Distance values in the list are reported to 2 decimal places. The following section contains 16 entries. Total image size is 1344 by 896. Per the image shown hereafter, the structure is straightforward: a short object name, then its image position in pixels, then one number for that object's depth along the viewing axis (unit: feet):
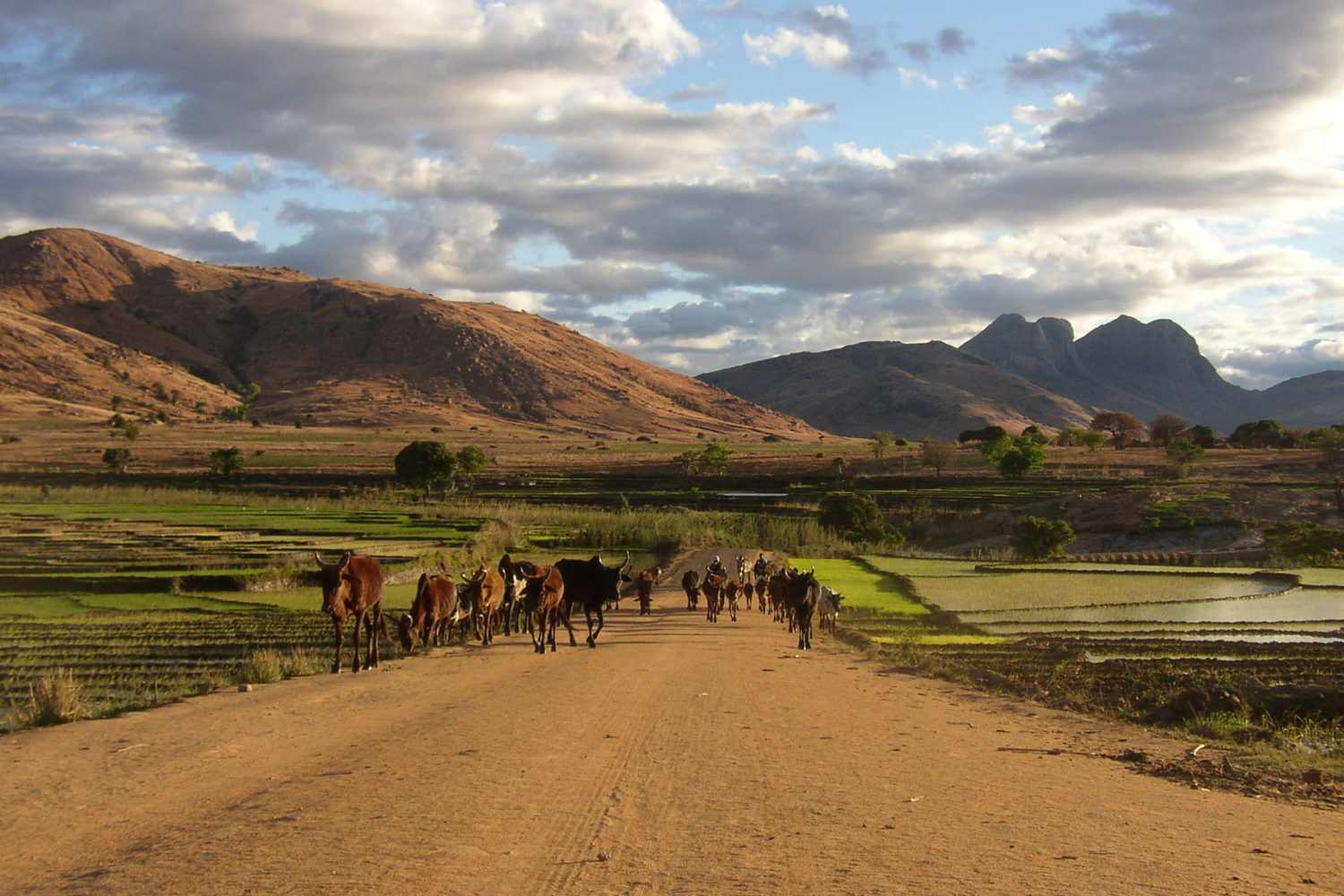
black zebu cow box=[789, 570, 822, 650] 67.77
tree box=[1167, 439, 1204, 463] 302.86
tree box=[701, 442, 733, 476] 356.38
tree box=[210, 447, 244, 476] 283.79
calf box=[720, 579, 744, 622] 91.81
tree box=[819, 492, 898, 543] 199.31
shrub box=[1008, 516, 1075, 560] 182.29
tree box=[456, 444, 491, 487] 288.71
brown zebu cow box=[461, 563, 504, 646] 65.87
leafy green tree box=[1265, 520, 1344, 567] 159.94
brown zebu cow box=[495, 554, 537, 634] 64.95
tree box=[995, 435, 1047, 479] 300.81
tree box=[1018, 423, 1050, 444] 350.27
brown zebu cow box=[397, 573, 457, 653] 60.85
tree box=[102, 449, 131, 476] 272.92
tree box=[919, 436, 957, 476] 355.77
